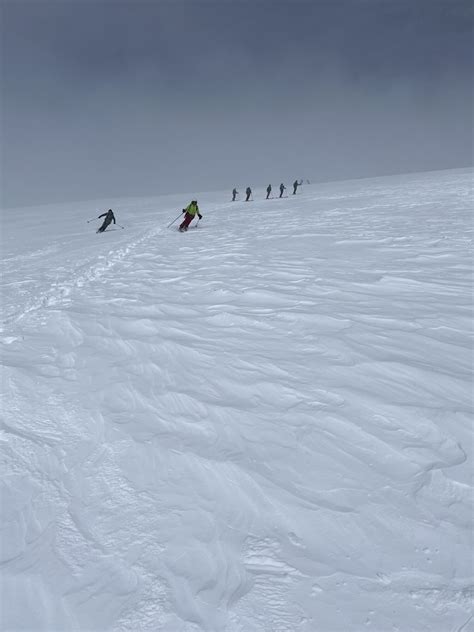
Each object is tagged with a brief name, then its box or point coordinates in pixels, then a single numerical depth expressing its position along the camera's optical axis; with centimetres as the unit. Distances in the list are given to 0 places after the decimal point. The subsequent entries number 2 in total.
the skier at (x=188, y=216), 1466
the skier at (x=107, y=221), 1647
